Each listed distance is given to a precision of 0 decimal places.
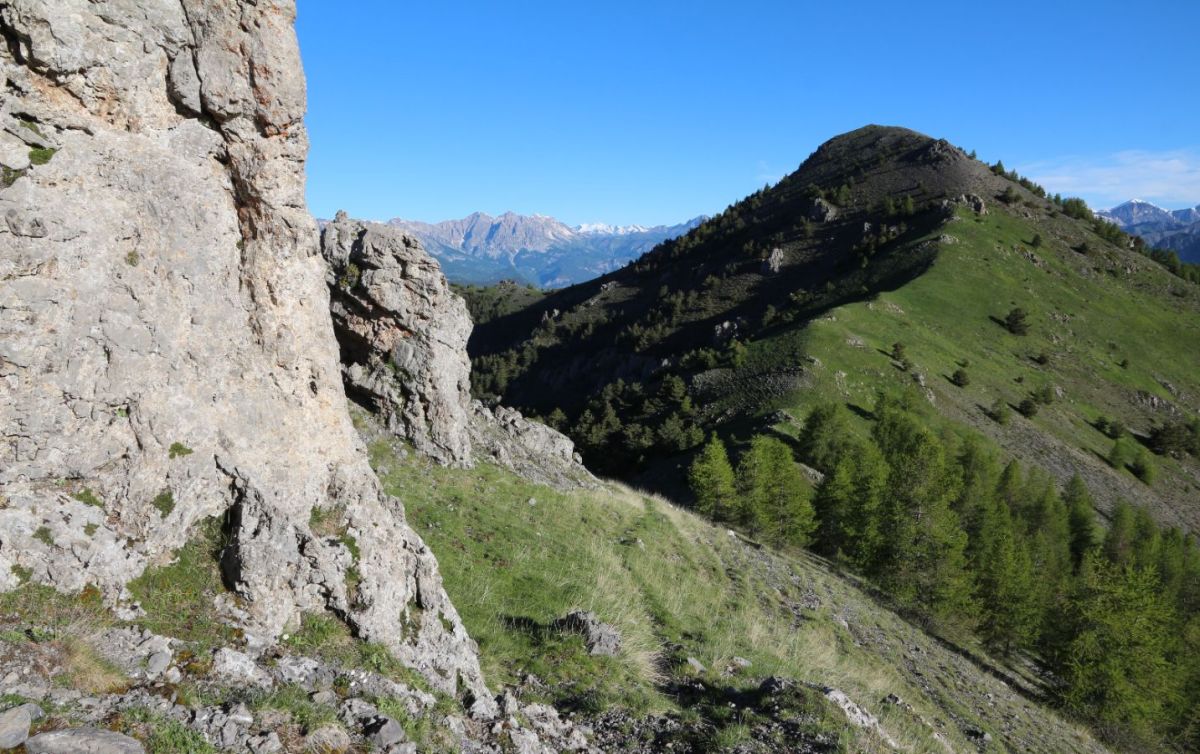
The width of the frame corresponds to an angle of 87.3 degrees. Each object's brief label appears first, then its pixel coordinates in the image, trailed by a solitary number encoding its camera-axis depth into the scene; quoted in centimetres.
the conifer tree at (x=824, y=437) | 5409
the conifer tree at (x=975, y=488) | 4406
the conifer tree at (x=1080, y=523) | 5431
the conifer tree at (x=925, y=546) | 3350
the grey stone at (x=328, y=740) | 683
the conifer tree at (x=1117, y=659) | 2873
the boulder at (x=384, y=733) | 730
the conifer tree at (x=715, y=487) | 4272
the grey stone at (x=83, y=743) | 521
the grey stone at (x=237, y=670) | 717
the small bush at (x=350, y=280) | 2294
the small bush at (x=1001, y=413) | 7238
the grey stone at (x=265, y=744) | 643
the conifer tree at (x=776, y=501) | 4109
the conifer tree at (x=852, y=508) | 3706
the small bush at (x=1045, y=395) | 7964
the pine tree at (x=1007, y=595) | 3456
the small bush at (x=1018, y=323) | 9550
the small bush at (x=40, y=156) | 757
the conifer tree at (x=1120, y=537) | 5122
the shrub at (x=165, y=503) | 809
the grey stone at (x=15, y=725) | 506
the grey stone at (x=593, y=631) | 1306
